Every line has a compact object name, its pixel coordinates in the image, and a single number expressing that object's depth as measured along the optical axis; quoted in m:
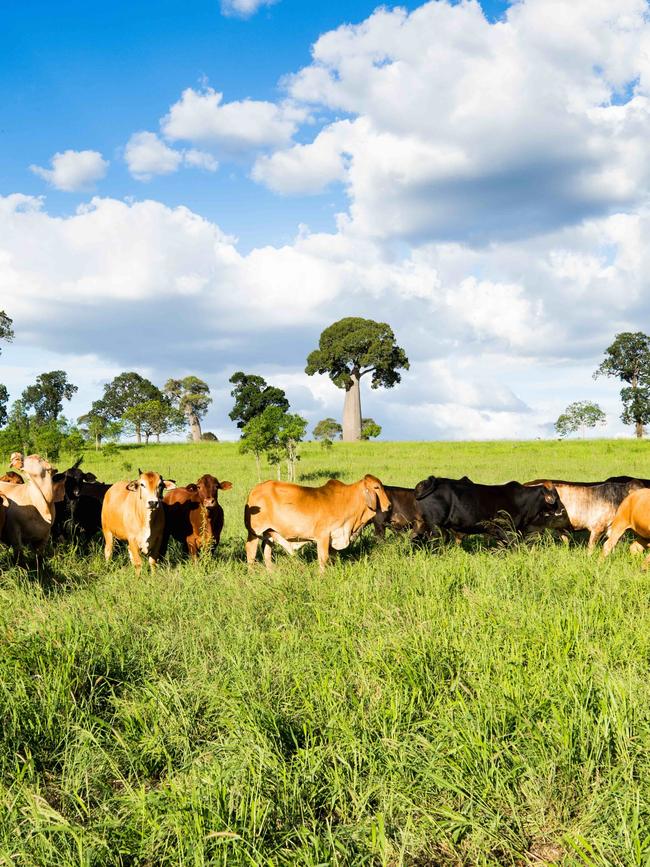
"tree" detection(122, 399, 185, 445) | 60.44
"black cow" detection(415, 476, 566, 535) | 10.36
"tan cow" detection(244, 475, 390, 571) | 8.70
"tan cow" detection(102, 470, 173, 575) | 8.12
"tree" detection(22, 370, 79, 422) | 83.94
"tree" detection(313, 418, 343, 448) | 78.19
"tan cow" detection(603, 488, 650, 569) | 8.21
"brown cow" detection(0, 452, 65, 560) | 8.23
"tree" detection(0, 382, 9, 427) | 65.50
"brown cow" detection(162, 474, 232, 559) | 9.35
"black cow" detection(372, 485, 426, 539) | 11.44
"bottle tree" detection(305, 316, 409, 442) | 56.47
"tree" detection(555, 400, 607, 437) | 76.37
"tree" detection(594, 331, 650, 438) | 65.44
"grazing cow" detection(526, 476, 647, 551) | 10.75
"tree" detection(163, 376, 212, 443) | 76.75
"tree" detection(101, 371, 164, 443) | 81.06
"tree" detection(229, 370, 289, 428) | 60.94
